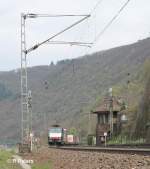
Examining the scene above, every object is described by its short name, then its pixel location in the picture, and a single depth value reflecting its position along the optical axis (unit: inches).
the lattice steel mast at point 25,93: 2237.2
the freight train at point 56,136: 4168.3
